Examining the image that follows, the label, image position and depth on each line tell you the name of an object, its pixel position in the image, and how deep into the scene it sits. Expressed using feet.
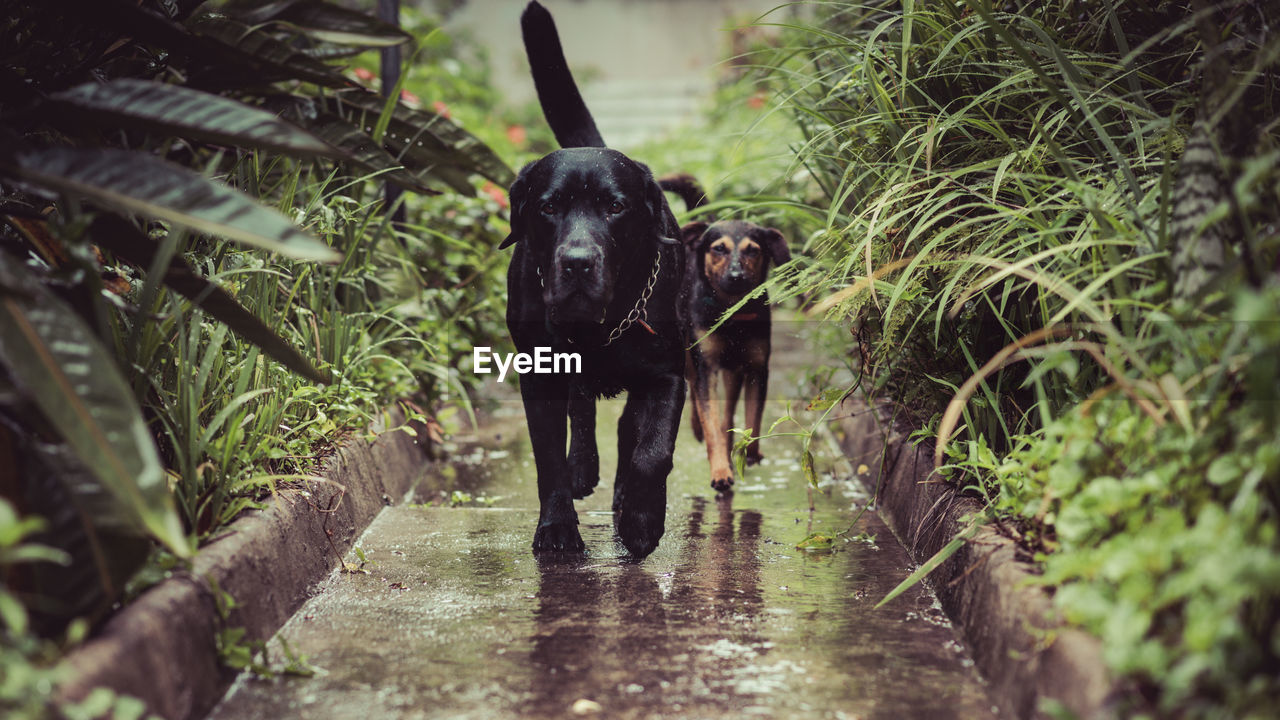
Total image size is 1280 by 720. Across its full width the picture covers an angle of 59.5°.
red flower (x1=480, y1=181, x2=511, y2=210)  21.79
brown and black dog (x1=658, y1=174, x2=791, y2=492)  14.99
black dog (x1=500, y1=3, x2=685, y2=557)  10.80
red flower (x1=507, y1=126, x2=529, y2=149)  31.95
